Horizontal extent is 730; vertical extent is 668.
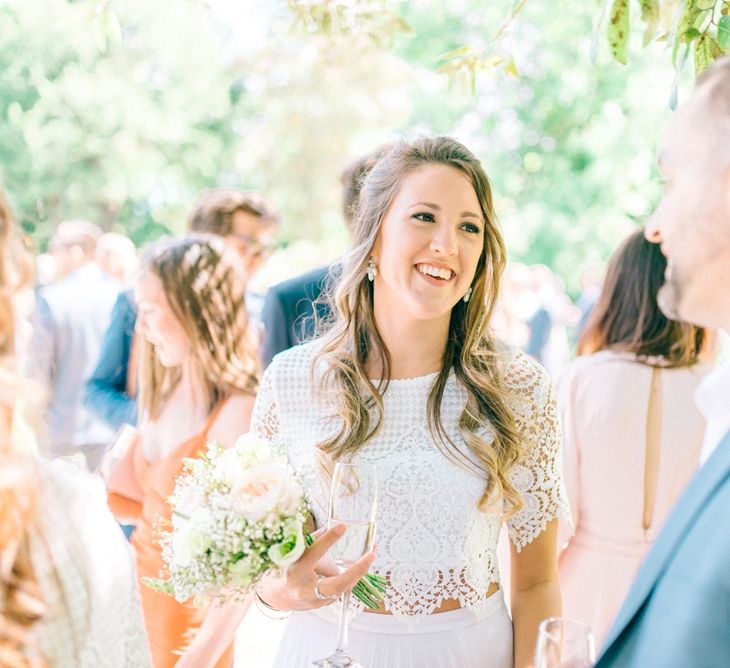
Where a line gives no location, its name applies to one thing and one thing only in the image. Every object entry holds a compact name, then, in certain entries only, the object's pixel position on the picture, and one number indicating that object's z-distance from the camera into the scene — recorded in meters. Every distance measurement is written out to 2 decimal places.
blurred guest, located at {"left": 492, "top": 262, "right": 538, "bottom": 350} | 10.93
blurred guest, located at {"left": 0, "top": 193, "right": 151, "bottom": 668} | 1.21
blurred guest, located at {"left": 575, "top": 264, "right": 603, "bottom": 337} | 10.50
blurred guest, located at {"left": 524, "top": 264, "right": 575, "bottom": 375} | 9.91
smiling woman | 2.27
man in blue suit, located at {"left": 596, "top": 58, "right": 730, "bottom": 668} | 1.26
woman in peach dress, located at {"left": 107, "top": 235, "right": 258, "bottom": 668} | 2.97
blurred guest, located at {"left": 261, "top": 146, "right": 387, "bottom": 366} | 4.02
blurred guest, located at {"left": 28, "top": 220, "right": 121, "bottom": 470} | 6.17
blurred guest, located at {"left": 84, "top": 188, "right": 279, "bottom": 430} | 4.48
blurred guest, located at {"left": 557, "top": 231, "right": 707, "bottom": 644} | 3.29
